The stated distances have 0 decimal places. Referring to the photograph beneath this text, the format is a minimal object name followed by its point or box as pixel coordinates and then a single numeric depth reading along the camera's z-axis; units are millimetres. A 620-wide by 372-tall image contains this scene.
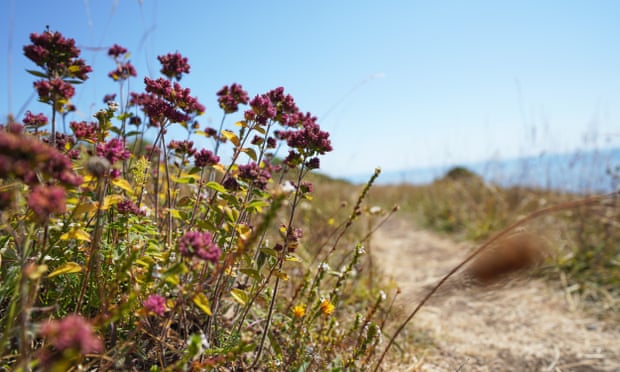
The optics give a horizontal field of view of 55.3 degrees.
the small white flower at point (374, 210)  764
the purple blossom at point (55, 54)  532
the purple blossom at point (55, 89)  525
